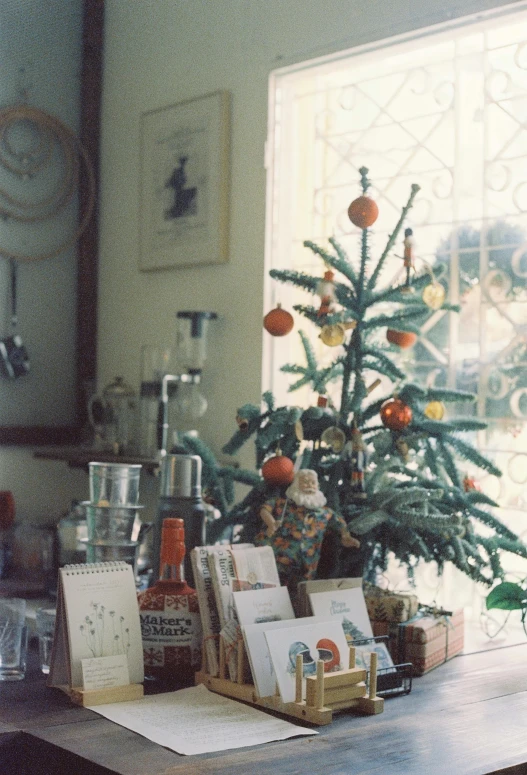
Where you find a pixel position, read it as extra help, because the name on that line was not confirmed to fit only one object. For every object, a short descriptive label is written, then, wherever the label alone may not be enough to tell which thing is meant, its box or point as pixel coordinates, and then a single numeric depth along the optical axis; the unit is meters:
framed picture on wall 2.85
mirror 3.24
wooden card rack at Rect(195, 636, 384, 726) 1.35
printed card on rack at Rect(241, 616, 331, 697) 1.43
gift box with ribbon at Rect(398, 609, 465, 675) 1.66
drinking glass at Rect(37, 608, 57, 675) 1.57
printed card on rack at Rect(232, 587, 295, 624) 1.48
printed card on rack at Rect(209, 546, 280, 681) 1.49
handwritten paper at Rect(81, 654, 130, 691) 1.42
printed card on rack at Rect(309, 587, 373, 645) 1.57
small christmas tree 1.86
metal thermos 1.79
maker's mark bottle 1.56
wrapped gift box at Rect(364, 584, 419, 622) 1.69
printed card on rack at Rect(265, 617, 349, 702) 1.40
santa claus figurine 1.74
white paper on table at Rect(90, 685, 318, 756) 1.26
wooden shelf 2.82
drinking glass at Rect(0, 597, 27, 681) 1.53
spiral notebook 1.44
